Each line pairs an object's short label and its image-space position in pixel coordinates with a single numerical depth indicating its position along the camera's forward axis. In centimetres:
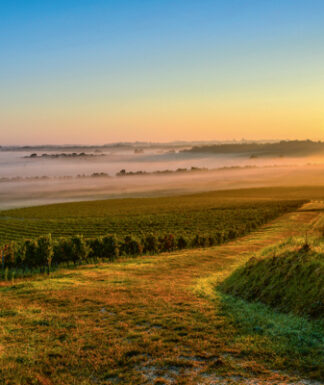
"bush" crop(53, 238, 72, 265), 4634
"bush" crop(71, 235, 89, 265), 4619
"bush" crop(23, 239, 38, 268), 4528
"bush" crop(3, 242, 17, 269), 4609
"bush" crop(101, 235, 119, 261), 4850
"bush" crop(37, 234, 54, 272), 4338
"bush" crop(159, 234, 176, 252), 5275
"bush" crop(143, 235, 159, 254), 5169
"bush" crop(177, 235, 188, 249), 5477
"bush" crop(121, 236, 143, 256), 5059
